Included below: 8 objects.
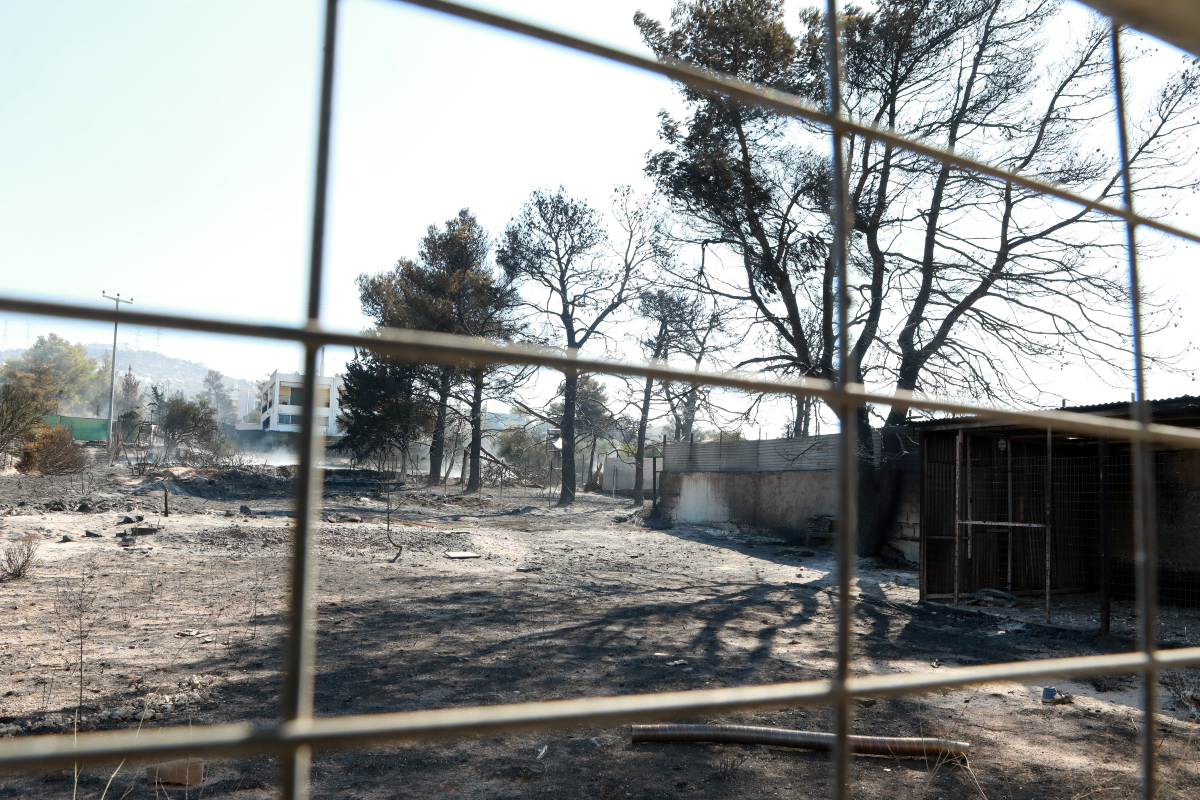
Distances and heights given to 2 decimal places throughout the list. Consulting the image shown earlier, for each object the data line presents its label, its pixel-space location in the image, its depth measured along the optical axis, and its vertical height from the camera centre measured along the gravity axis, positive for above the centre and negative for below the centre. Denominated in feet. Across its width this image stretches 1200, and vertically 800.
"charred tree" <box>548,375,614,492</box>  97.81 +5.19
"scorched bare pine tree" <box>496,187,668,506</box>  91.04 +23.56
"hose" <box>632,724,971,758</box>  14.38 -5.55
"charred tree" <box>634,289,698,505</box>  48.08 +9.45
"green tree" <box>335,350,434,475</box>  100.53 +4.88
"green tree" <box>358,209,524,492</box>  88.75 +19.70
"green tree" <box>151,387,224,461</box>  117.19 +1.82
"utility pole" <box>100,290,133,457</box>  106.93 +3.77
